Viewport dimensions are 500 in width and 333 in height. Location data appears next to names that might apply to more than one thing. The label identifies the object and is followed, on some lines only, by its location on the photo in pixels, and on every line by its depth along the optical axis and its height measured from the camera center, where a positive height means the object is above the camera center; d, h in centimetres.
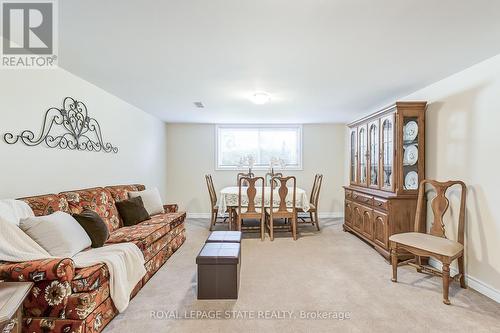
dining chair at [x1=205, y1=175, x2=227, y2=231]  497 -78
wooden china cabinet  336 -8
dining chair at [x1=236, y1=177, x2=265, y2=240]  429 -74
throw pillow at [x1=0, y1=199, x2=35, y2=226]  193 -35
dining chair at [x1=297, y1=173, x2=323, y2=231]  489 -66
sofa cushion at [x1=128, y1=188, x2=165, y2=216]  385 -53
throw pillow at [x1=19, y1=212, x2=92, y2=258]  201 -54
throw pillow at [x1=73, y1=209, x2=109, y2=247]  245 -58
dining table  456 -61
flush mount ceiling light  372 +96
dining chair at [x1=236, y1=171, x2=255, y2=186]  539 -21
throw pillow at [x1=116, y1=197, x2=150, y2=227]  339 -61
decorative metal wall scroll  252 +37
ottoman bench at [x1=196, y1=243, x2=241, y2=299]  238 -100
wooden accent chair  241 -76
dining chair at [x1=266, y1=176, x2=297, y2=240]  432 -73
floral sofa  166 -84
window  629 +46
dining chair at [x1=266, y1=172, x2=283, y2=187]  575 -23
